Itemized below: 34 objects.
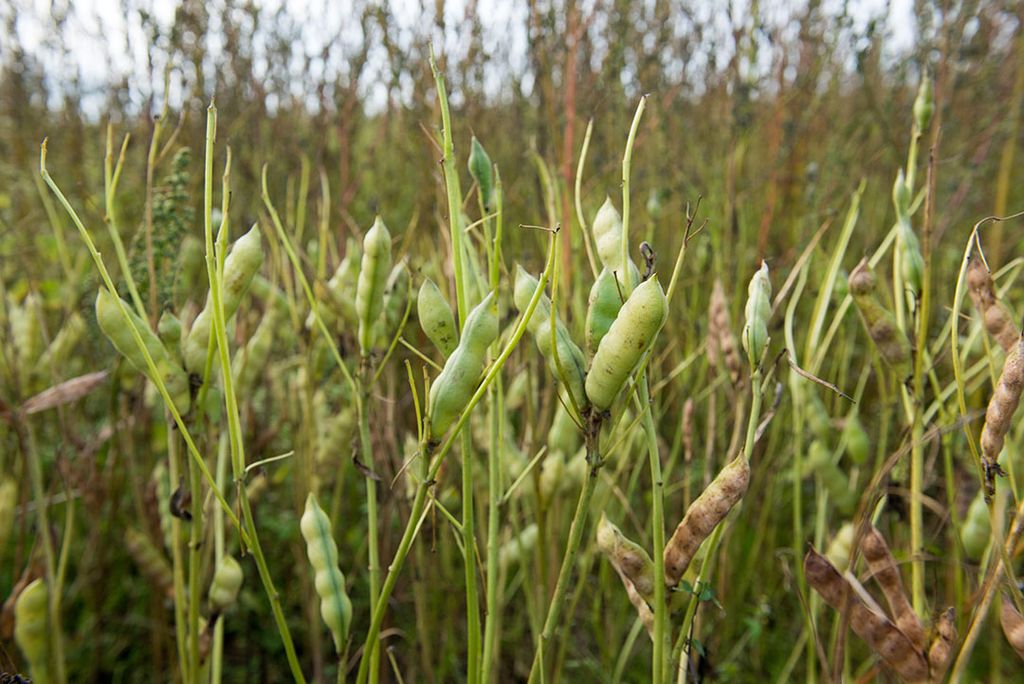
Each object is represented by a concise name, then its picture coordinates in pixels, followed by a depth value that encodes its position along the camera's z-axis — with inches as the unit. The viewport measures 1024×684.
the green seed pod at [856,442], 20.1
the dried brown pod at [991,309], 13.3
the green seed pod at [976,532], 17.4
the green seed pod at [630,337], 10.5
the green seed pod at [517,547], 19.2
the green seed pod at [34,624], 16.7
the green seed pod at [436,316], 12.5
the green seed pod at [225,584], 15.7
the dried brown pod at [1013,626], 11.7
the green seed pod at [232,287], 14.5
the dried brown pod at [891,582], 13.1
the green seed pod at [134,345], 13.6
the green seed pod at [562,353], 11.3
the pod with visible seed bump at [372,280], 14.5
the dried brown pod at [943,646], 12.3
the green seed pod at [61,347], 22.6
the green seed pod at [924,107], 16.6
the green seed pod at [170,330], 14.2
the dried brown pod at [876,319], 15.0
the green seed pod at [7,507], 20.3
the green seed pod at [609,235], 12.9
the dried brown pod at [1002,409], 11.2
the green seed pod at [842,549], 18.5
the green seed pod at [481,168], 14.5
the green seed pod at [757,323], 12.6
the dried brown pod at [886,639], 12.6
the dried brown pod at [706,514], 12.1
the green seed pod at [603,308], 11.6
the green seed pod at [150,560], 18.8
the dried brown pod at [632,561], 13.3
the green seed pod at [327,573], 14.3
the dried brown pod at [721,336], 16.6
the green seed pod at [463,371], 11.3
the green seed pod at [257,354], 19.3
